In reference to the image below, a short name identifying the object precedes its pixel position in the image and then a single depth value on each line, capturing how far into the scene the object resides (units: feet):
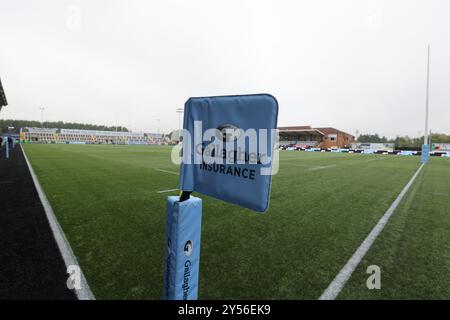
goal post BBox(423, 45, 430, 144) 80.59
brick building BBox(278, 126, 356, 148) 216.33
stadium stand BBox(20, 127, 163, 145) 291.03
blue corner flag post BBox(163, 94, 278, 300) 4.65
